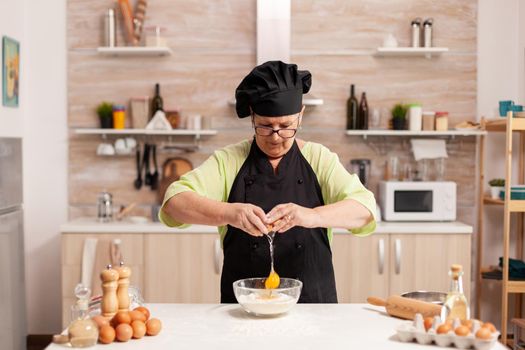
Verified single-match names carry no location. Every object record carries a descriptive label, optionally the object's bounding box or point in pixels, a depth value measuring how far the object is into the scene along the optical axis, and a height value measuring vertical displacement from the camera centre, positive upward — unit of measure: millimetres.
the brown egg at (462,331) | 1957 -485
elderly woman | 2561 -148
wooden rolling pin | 2213 -492
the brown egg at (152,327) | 2092 -511
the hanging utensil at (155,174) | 5109 -190
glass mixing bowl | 2262 -468
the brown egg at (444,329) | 1987 -487
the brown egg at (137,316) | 2096 -481
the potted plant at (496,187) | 4832 -254
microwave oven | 4820 -341
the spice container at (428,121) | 4926 +178
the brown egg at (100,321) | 2037 -483
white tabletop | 2018 -535
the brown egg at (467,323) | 1999 -478
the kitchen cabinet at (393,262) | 4621 -715
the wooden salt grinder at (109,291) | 2117 -416
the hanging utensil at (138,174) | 5105 -190
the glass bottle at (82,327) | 1974 -484
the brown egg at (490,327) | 1953 -476
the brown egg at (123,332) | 2033 -510
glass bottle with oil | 2092 -447
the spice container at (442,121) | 4910 +178
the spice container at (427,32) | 4918 +772
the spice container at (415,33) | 4938 +767
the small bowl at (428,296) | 2367 -478
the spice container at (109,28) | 4941 +790
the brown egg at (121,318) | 2064 -481
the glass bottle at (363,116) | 5004 +213
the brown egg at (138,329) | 2061 -508
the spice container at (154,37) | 4918 +728
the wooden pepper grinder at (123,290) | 2162 -420
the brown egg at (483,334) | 1934 -486
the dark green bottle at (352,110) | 4992 +253
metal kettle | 4875 -401
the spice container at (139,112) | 5016 +233
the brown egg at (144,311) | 2146 -479
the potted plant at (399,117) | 4945 +204
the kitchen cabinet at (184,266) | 4621 -748
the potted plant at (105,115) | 4992 +211
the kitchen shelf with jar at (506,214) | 4434 -432
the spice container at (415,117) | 4895 +203
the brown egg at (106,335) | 2012 -513
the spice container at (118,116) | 4980 +204
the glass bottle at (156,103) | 5031 +296
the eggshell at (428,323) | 2041 -484
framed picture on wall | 4613 +477
